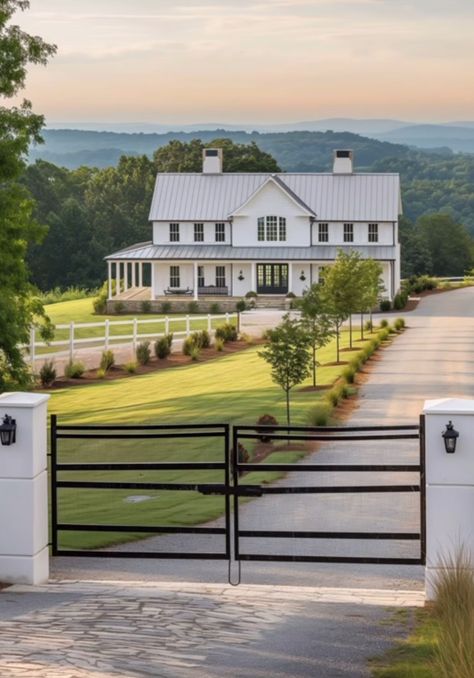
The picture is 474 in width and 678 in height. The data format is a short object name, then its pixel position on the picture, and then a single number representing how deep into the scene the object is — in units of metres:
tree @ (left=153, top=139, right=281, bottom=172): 102.88
